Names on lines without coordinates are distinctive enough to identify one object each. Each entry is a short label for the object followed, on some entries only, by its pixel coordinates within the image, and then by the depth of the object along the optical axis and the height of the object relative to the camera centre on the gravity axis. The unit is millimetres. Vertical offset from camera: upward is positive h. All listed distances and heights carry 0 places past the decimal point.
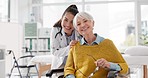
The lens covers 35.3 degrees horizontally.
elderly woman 1953 -128
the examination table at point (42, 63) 3676 -391
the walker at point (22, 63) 4753 -579
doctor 2273 +24
